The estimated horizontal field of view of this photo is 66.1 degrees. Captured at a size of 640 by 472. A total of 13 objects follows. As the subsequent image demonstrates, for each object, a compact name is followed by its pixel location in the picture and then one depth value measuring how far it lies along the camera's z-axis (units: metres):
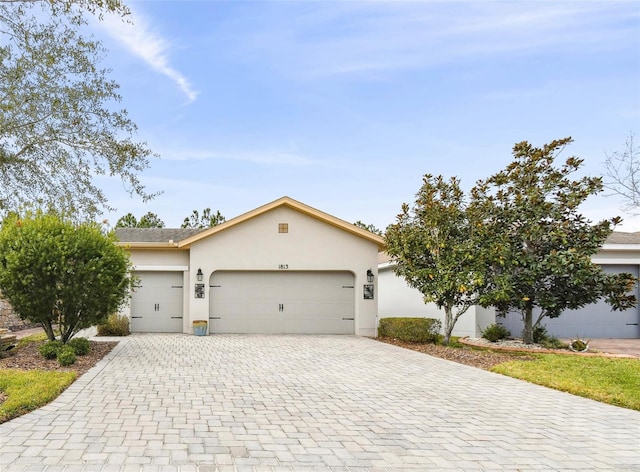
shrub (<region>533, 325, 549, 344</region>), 14.23
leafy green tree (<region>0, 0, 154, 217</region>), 8.39
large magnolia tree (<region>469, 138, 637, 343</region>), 12.71
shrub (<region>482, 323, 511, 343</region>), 14.63
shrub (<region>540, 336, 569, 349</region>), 13.43
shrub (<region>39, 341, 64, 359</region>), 10.20
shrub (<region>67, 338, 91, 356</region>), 10.92
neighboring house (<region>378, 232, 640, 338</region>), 16.12
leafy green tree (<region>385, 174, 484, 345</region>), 13.20
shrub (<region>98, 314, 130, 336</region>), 15.73
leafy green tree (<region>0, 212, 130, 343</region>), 10.38
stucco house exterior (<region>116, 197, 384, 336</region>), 16.73
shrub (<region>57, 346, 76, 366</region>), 9.62
